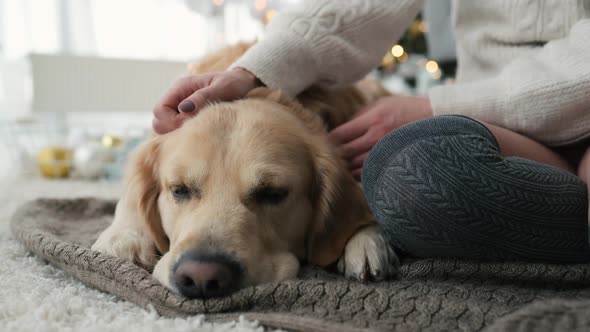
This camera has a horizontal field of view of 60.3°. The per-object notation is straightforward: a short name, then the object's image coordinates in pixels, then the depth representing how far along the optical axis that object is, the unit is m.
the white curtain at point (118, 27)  3.59
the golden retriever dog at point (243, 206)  1.04
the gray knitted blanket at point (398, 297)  0.82
